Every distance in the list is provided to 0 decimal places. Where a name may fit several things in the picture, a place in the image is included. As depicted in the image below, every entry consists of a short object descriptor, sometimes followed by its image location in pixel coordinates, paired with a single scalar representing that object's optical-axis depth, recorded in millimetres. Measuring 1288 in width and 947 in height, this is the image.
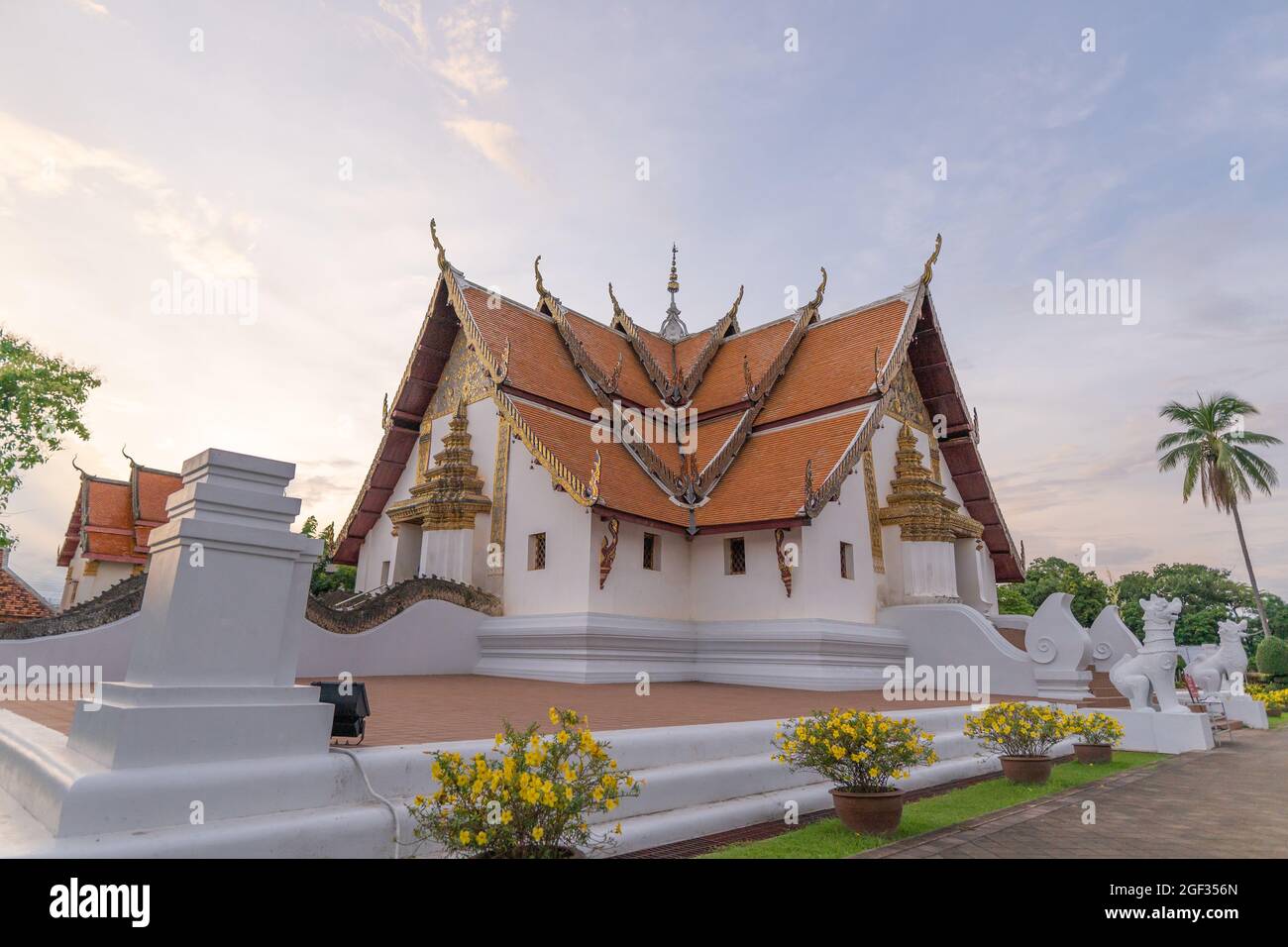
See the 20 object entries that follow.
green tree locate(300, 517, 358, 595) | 17469
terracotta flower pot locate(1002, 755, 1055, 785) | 6043
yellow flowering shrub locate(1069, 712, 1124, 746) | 7305
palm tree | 24578
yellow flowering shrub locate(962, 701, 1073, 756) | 6172
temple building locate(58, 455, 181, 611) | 16062
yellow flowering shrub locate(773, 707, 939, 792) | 4387
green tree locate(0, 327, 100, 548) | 14969
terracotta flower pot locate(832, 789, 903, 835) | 4215
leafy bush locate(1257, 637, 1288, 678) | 22125
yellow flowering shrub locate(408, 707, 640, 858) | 2723
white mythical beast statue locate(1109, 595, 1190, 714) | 9000
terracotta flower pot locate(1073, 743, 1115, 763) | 7480
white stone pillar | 2971
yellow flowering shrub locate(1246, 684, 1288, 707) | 14422
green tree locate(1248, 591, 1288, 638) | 44000
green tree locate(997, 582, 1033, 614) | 30052
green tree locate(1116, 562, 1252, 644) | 38094
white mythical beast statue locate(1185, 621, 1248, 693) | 14008
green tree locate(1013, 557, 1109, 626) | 32250
